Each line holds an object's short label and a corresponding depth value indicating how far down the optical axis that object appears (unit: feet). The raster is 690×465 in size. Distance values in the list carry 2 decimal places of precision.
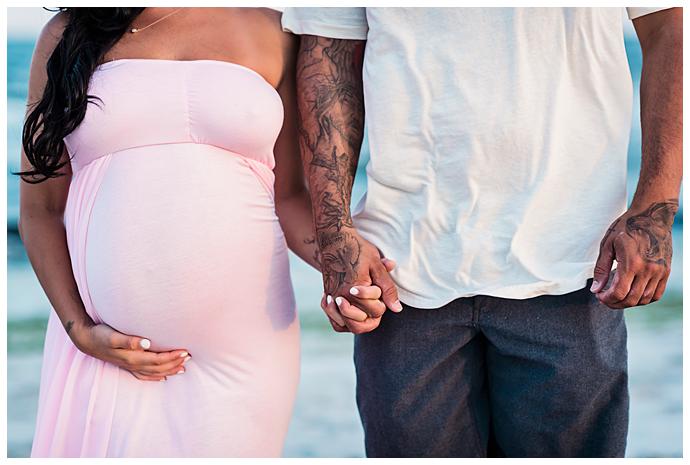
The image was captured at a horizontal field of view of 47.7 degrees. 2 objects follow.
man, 5.88
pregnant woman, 5.89
